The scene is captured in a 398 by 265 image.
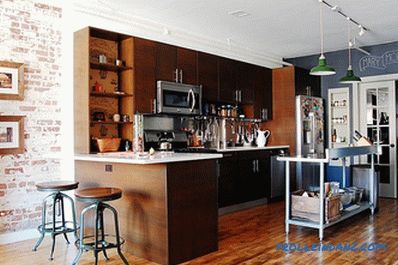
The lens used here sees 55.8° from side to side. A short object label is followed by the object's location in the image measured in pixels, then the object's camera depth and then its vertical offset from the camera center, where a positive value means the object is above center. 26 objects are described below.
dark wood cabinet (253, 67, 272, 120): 6.89 +0.82
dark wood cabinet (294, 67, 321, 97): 7.02 +0.99
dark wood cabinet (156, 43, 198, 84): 5.16 +1.02
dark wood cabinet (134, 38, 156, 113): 4.85 +0.80
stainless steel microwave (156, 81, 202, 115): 5.11 +0.52
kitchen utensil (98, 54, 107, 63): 4.60 +0.94
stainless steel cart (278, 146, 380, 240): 4.13 -0.56
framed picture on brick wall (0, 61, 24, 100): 4.09 +0.61
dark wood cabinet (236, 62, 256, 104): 6.52 +0.94
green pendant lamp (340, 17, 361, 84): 5.23 +0.77
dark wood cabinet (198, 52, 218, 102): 5.79 +0.94
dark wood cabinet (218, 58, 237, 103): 6.17 +0.91
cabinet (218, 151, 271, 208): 5.55 -0.67
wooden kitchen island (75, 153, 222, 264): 3.36 -0.65
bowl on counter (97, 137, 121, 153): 4.47 -0.10
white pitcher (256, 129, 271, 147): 6.95 -0.09
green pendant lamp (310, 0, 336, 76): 4.47 +0.77
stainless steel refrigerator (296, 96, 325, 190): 6.86 -0.01
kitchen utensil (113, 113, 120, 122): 4.82 +0.22
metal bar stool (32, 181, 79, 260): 3.71 -0.66
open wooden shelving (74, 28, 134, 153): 4.39 +0.62
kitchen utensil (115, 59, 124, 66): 4.77 +0.93
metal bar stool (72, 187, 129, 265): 3.15 -0.58
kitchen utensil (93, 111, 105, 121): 4.67 +0.25
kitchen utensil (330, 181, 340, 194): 4.65 -0.68
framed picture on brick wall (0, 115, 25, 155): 4.09 +0.02
